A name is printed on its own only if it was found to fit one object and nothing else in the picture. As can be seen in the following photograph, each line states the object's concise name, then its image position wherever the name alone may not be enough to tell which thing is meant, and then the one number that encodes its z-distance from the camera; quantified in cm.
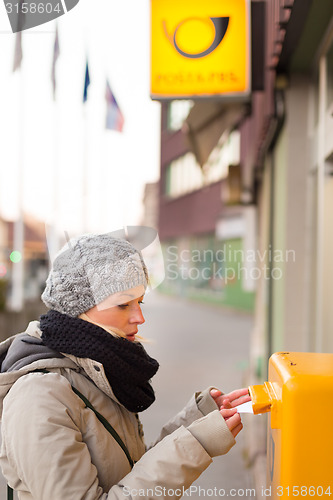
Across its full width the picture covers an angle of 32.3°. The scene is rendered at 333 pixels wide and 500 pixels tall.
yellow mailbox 128
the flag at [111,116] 727
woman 131
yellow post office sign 330
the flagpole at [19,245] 923
